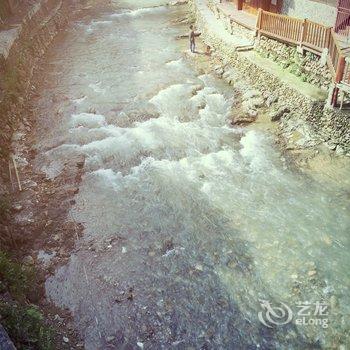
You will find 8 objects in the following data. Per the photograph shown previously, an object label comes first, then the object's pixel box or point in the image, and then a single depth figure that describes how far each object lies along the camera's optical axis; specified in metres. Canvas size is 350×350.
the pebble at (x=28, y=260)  10.68
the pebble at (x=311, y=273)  9.68
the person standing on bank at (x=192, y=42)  23.26
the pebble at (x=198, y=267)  10.19
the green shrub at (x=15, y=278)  9.10
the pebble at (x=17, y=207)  12.52
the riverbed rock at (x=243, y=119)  16.31
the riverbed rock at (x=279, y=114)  15.84
